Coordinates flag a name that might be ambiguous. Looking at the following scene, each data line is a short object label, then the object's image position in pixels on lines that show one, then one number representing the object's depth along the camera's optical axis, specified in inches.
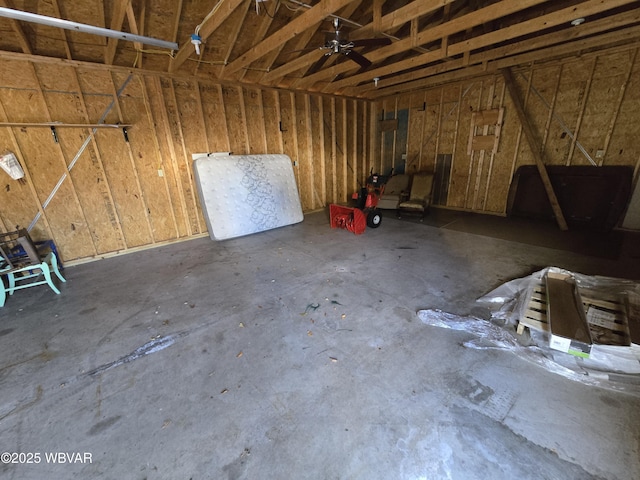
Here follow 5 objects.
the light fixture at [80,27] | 94.7
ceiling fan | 112.3
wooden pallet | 72.2
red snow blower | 185.9
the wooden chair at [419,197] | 219.8
